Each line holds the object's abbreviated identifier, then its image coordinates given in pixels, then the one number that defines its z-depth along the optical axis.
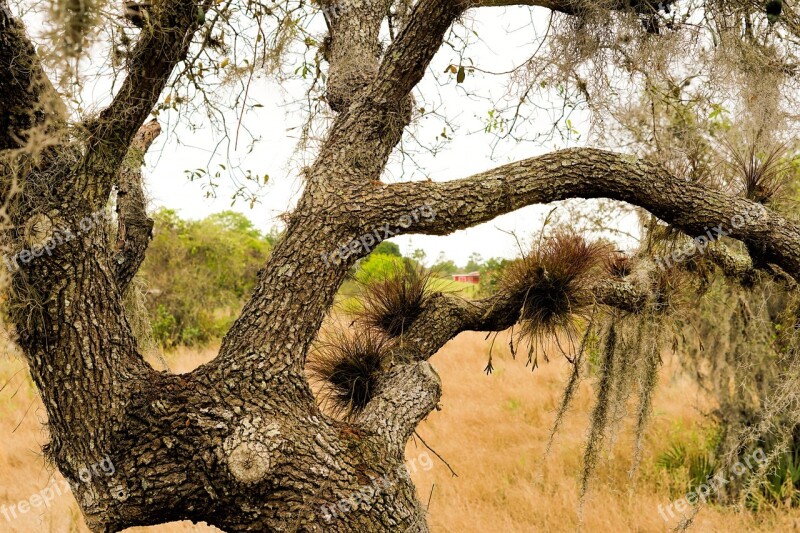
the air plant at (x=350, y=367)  3.26
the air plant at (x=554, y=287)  3.22
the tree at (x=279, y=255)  2.16
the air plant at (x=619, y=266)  3.71
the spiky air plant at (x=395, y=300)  3.41
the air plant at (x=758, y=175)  3.34
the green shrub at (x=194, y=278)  12.66
